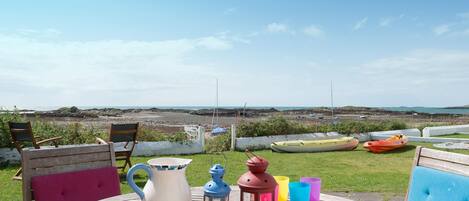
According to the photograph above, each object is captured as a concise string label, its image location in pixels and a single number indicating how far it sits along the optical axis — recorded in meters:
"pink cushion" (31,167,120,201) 2.50
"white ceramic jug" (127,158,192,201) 1.75
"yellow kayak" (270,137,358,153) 11.09
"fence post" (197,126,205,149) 10.85
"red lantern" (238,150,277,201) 1.72
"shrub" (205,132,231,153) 11.26
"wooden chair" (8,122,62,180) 7.13
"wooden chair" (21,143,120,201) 2.49
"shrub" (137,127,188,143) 10.66
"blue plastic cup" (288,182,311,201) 1.96
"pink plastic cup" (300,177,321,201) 2.03
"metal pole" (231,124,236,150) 11.29
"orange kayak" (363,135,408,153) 10.68
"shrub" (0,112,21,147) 8.99
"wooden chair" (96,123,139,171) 7.04
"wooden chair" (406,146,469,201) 2.29
